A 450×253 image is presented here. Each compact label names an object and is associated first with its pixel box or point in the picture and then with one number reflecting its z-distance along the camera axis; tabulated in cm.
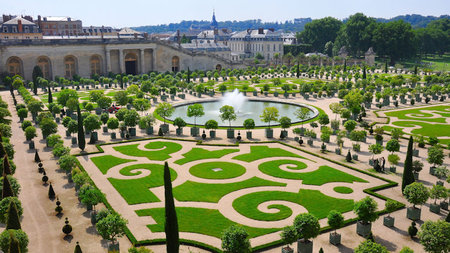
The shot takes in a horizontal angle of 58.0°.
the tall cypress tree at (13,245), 2153
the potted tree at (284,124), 5528
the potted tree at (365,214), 2933
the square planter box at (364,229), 2972
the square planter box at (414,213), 3203
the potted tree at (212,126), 5559
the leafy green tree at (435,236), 2503
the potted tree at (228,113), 5834
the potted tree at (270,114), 5725
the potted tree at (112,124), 5672
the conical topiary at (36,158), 4616
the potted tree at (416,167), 4047
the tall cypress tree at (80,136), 4831
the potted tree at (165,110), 6100
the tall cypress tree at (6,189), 3061
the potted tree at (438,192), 3247
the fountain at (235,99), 8185
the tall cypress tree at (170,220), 2362
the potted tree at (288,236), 2669
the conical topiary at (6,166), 3541
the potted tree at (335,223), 2858
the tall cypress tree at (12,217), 2606
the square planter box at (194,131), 5722
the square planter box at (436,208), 3317
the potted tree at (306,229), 2683
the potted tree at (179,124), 5728
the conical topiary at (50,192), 3654
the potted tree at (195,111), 5978
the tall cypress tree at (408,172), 3553
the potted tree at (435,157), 4150
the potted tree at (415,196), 3150
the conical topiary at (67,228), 2970
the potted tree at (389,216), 3095
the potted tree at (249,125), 5564
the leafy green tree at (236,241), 2492
